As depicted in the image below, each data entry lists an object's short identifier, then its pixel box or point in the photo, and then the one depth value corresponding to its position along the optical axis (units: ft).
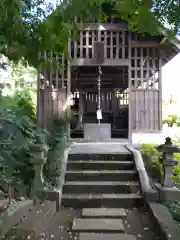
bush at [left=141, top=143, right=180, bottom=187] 19.06
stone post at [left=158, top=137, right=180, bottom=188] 15.57
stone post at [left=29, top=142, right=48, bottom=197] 15.61
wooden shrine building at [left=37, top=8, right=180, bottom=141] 30.45
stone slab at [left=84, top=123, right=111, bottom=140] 31.78
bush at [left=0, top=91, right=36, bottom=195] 10.67
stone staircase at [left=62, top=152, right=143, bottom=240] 13.21
